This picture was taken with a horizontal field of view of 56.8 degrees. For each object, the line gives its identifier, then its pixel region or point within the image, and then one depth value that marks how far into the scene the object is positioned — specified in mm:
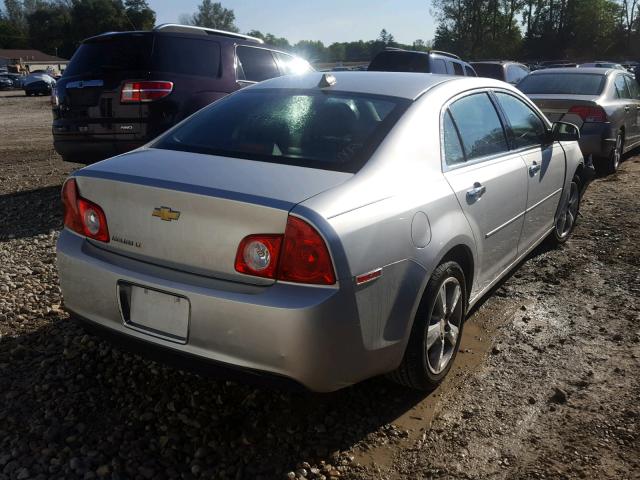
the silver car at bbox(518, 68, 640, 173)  8125
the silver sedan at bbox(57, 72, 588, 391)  2262
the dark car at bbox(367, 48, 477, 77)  12289
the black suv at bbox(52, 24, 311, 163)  6145
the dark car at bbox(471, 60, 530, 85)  16219
